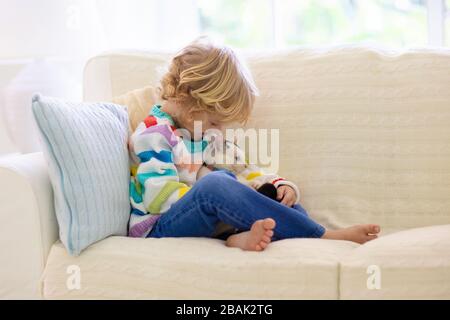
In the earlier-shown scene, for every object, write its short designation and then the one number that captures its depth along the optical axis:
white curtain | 2.08
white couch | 1.31
